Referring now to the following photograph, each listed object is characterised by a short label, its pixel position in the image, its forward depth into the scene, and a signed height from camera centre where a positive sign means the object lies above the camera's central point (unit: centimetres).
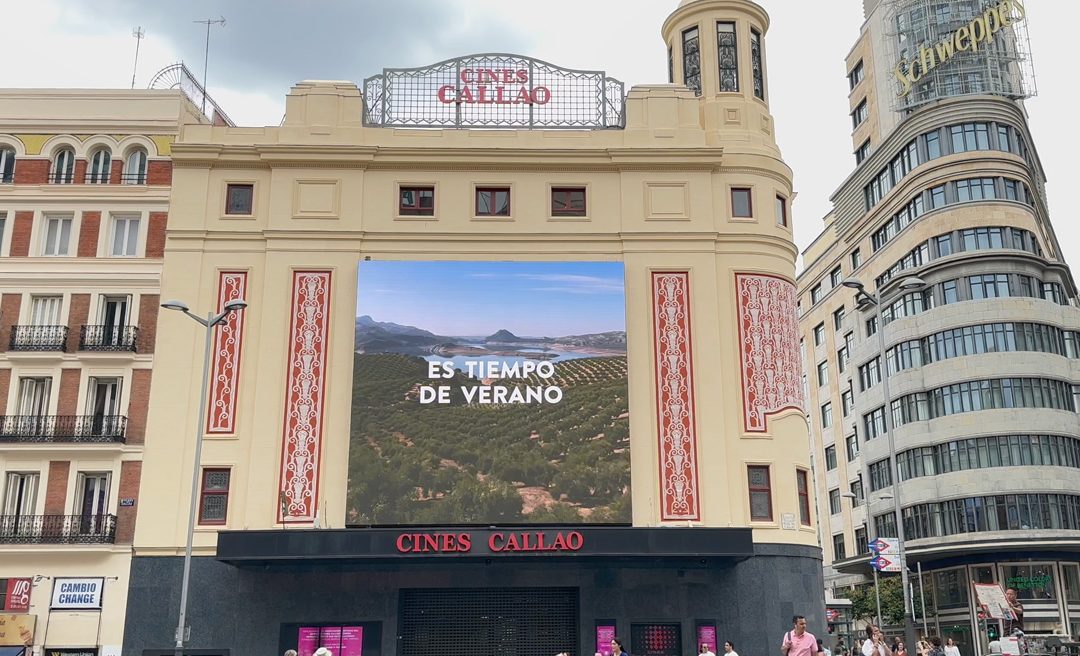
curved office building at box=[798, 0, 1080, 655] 5578 +1582
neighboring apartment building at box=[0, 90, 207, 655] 3212 +919
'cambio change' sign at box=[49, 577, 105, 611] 3195 +48
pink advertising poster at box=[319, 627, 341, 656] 3167 -99
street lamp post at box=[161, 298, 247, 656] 2784 +522
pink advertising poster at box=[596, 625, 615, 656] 3162 -99
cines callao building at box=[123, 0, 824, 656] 3192 +765
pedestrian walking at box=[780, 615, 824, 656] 1744 -67
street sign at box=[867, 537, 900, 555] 2971 +168
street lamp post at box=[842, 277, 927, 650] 2693 +414
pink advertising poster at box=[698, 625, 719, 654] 3184 -95
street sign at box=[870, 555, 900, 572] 2933 +118
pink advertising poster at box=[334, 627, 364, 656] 3162 -103
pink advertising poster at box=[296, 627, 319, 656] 3169 -105
